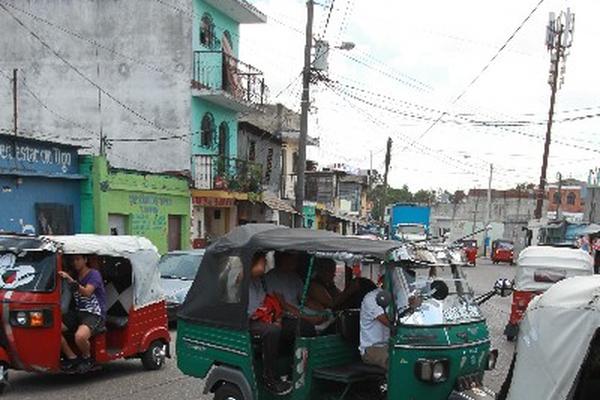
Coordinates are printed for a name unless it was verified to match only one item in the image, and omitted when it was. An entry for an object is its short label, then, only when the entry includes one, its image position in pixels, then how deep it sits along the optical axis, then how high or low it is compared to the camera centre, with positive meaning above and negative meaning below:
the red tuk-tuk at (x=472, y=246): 47.08 -5.83
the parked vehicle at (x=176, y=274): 13.16 -2.44
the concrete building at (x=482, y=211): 79.51 -5.53
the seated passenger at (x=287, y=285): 6.94 -1.32
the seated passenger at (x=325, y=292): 7.11 -1.37
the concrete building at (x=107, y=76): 25.02 +2.95
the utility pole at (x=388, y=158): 44.31 +0.45
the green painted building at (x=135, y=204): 19.22 -1.52
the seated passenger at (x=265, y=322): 6.71 -1.63
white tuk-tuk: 4.18 -1.14
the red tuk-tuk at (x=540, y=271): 13.04 -1.92
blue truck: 46.84 -3.78
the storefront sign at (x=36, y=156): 16.14 -0.11
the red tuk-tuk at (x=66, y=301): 8.26 -1.93
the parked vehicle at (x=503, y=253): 52.00 -6.44
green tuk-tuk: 5.86 -1.61
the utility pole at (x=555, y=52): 35.03 +6.30
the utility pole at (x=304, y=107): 20.56 +1.65
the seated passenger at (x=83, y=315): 8.78 -2.10
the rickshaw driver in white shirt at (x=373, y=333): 6.32 -1.57
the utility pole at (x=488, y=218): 64.43 -5.20
